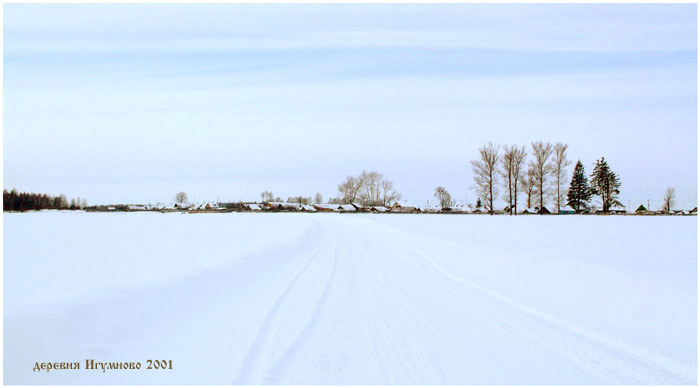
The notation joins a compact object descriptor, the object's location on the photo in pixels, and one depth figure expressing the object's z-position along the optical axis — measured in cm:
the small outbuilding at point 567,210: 9724
